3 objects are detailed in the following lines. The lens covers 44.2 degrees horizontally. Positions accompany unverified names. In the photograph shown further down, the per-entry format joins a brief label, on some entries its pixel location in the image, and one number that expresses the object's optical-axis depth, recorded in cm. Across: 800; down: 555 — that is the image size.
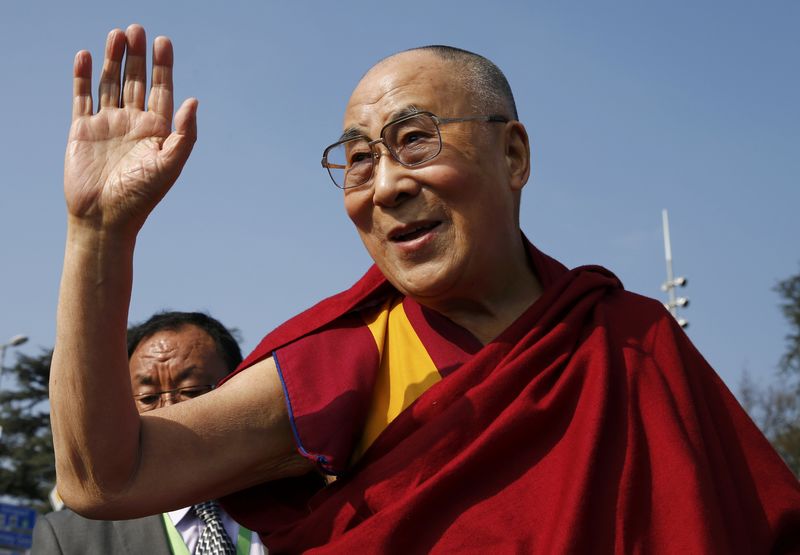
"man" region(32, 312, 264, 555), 344
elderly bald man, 201
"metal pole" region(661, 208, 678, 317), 2014
